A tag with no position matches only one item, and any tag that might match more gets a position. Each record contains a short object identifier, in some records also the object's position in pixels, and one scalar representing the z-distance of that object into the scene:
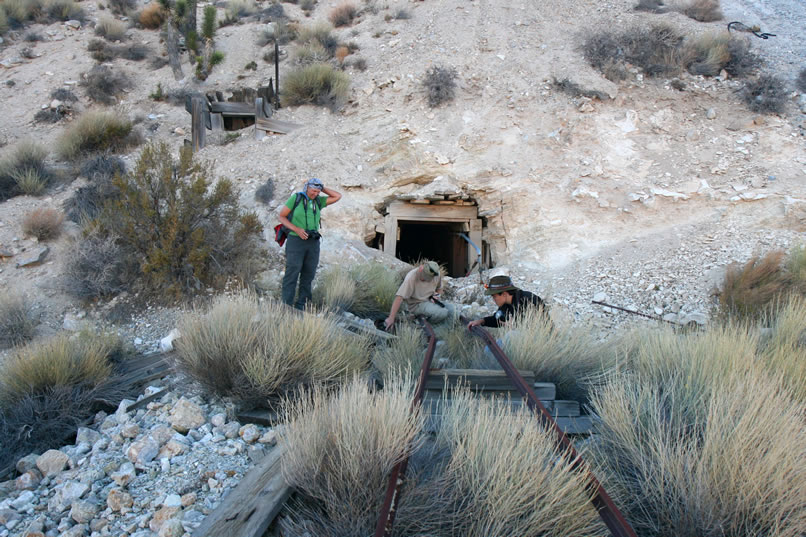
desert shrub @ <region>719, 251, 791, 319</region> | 6.43
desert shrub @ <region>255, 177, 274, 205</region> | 9.64
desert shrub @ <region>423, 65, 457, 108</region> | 11.23
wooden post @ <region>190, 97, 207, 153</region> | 10.94
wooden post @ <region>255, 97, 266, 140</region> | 11.22
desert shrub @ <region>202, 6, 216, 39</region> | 14.27
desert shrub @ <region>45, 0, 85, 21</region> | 16.70
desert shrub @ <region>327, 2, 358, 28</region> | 15.91
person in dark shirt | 5.66
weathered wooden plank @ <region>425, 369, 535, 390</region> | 3.94
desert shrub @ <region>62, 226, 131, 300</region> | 6.96
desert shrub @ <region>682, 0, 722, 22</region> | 14.12
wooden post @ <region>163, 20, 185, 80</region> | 13.96
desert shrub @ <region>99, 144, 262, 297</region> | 7.12
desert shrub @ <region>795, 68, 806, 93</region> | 10.71
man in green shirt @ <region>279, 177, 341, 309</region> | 6.01
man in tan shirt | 6.41
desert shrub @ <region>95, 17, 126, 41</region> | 16.06
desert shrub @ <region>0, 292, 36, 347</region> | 6.14
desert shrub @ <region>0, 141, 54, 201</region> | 9.59
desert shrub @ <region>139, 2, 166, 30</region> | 17.30
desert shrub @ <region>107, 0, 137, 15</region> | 17.94
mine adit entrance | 10.58
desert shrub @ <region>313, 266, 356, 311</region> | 6.85
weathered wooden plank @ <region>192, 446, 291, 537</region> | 2.23
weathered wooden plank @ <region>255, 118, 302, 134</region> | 11.29
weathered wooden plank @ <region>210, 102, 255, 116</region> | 11.52
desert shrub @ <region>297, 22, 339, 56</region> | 14.19
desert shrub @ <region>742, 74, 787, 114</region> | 10.20
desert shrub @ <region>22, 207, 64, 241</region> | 8.23
